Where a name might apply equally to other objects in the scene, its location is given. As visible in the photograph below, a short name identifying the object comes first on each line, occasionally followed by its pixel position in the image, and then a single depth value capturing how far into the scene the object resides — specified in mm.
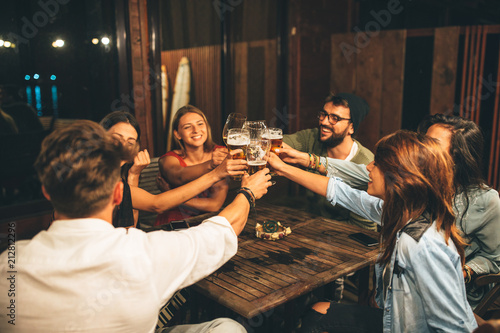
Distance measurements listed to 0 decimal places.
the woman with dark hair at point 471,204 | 2346
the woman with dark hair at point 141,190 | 2633
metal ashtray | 2569
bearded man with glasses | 3537
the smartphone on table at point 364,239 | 2493
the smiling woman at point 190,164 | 3254
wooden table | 1891
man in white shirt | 1289
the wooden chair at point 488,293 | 2275
